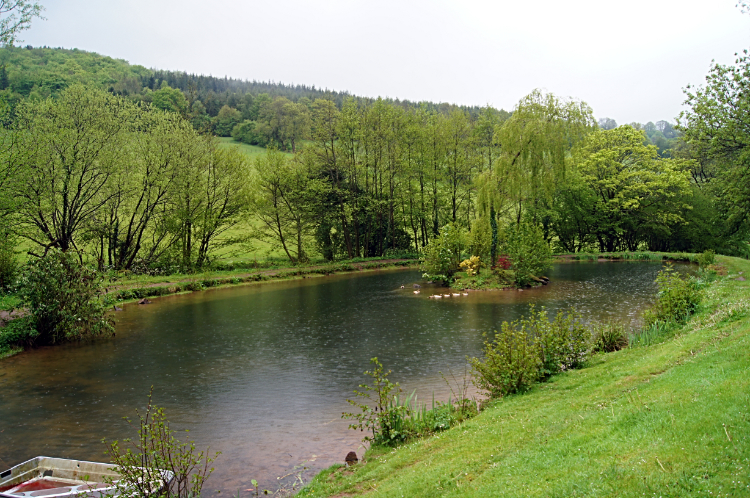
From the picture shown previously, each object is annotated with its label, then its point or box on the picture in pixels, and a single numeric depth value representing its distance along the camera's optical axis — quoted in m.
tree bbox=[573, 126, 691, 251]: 46.38
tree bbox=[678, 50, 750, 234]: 20.20
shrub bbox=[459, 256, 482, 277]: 31.66
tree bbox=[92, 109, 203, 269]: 32.88
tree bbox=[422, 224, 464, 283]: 32.38
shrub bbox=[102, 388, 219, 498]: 5.91
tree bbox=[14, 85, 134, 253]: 25.91
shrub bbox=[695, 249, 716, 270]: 29.10
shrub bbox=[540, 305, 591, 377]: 10.90
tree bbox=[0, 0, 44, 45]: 18.23
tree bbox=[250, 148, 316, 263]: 43.06
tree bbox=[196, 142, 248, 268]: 39.69
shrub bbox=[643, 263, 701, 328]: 13.83
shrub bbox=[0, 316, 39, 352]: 17.16
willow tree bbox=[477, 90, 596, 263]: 30.38
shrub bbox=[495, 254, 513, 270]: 30.92
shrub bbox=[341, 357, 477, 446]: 8.57
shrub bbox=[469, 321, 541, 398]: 9.84
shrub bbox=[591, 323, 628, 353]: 13.04
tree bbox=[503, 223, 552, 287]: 29.36
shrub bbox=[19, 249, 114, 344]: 17.42
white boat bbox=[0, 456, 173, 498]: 6.33
